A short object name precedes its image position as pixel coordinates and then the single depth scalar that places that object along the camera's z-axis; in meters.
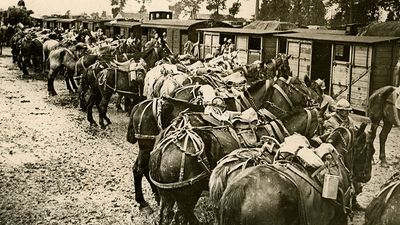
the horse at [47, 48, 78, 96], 19.52
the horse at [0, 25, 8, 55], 39.73
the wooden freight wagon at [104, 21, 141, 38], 32.88
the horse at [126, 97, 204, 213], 8.20
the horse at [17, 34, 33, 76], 25.91
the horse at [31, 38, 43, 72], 26.08
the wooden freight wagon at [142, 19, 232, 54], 27.03
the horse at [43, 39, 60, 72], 23.97
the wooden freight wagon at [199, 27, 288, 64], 21.31
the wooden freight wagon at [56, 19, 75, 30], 46.44
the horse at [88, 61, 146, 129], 13.99
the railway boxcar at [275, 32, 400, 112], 15.21
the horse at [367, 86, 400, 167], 10.66
